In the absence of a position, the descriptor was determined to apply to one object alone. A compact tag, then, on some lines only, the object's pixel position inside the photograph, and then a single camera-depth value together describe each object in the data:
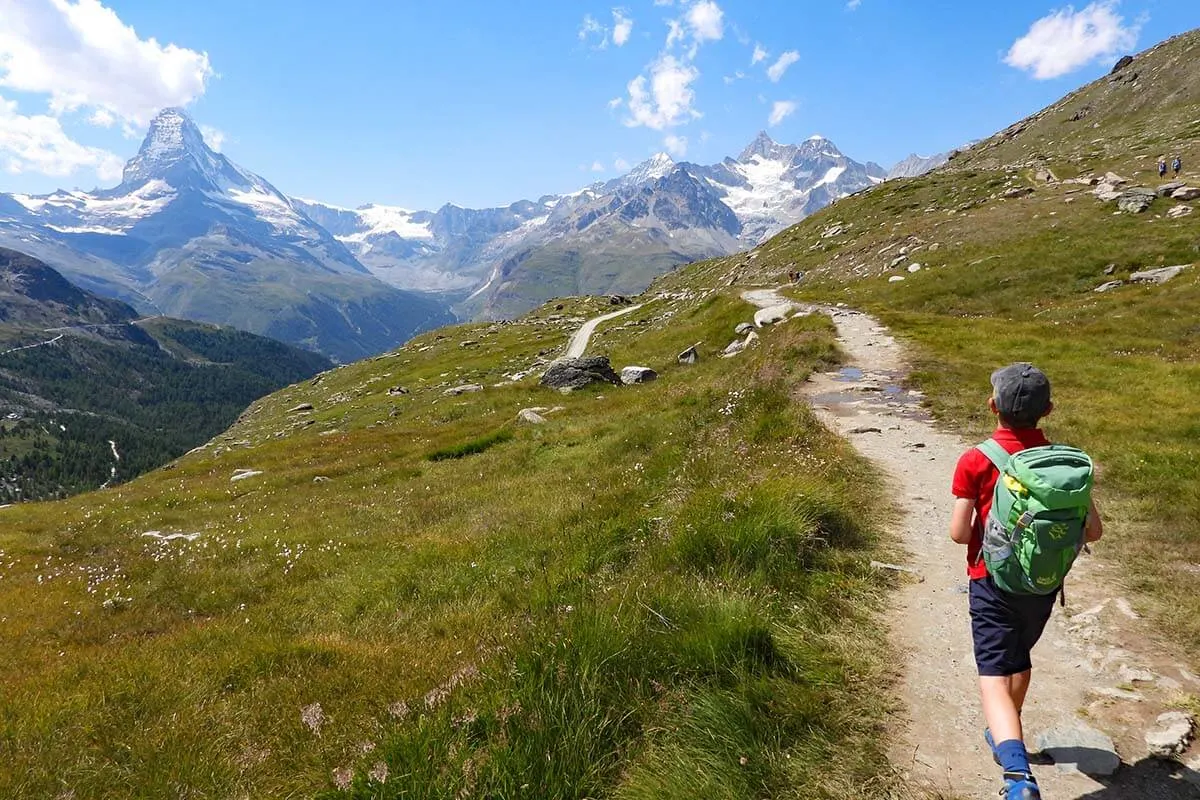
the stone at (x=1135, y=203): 46.00
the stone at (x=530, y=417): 31.18
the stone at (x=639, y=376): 40.91
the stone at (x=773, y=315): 41.31
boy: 4.93
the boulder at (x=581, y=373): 41.20
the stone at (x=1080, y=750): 4.90
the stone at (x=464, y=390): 63.28
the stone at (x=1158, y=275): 33.91
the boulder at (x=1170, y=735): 5.06
